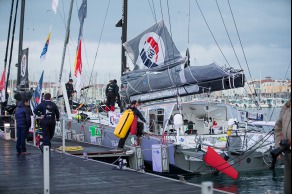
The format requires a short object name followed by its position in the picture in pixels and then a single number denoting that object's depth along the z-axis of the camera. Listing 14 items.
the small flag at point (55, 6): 18.33
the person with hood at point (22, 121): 12.91
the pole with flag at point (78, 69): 16.86
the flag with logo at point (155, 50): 17.95
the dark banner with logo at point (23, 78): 18.16
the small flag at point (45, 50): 16.48
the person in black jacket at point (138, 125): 14.05
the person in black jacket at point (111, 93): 19.45
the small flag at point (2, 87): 24.45
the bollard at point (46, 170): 6.98
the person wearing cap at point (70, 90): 20.64
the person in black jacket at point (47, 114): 12.61
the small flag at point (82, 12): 18.61
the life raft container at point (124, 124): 13.98
